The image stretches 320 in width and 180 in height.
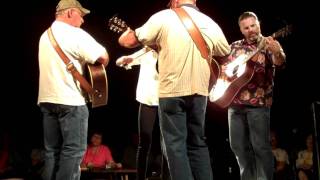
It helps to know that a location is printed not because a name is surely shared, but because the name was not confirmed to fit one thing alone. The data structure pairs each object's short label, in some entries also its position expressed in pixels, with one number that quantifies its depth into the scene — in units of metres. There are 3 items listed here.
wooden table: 6.89
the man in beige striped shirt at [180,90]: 3.72
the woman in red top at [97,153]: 7.87
